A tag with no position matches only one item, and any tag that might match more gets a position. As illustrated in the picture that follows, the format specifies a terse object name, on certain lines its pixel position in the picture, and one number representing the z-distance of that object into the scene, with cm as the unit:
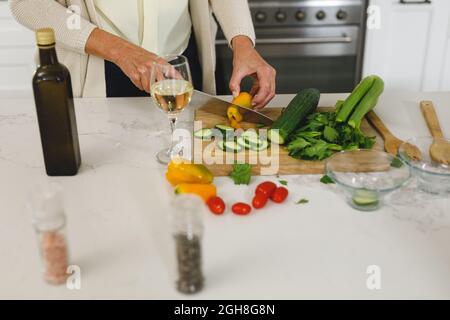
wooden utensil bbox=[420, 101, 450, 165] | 121
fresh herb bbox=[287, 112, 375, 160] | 121
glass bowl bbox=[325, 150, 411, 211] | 104
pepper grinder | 79
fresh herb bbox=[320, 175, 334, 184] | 115
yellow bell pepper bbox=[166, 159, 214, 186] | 111
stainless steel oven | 256
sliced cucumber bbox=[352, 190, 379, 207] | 103
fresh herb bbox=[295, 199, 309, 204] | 108
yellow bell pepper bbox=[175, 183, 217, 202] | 107
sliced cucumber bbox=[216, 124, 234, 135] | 132
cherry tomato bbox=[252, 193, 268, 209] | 105
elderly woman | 147
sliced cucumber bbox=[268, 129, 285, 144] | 127
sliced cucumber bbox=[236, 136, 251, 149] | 125
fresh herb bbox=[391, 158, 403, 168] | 112
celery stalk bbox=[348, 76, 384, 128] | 132
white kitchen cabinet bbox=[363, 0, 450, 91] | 262
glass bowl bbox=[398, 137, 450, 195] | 109
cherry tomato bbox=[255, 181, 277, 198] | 107
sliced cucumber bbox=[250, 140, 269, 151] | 124
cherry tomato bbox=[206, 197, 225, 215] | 104
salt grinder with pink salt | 81
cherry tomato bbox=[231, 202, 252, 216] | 103
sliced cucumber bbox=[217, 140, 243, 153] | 124
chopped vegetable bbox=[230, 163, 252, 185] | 114
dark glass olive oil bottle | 106
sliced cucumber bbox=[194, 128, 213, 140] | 130
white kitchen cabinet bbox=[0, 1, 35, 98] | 261
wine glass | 115
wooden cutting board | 119
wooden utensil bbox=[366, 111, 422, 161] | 121
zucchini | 127
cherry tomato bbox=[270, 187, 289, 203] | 107
